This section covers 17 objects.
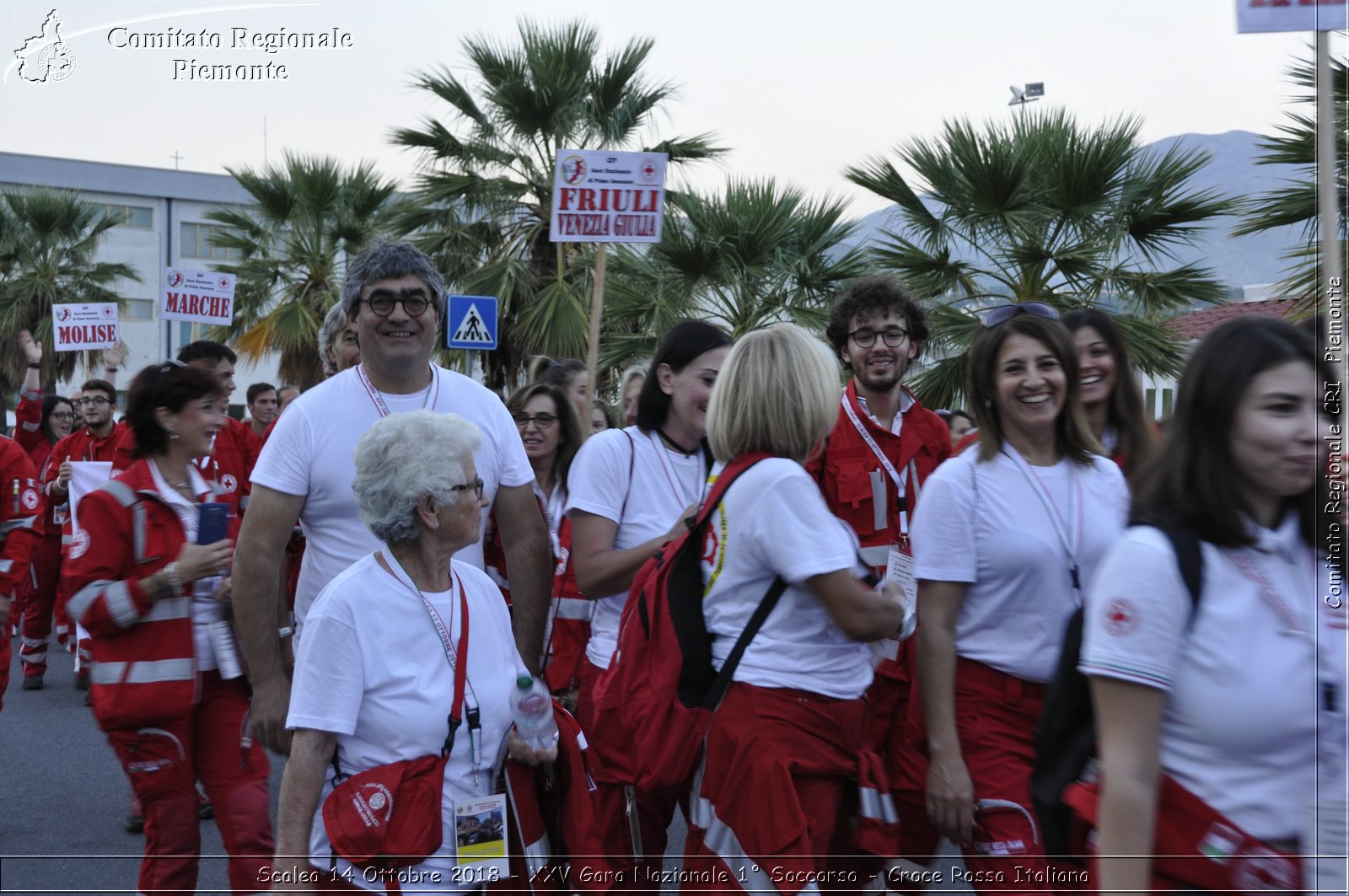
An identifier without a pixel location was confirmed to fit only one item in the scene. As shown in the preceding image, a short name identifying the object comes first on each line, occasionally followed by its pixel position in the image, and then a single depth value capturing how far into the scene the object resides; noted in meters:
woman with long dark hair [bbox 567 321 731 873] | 3.90
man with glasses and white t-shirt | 3.52
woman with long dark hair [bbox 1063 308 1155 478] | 4.07
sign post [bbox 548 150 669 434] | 7.35
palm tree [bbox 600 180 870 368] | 14.12
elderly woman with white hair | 2.75
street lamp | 11.26
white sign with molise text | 12.77
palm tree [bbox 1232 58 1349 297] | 7.12
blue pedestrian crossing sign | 11.56
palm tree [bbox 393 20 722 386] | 16.84
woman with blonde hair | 2.91
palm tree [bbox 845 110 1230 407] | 10.95
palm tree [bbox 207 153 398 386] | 19.77
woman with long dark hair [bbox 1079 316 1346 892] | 1.96
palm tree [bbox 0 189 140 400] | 28.92
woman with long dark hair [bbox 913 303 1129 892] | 3.15
